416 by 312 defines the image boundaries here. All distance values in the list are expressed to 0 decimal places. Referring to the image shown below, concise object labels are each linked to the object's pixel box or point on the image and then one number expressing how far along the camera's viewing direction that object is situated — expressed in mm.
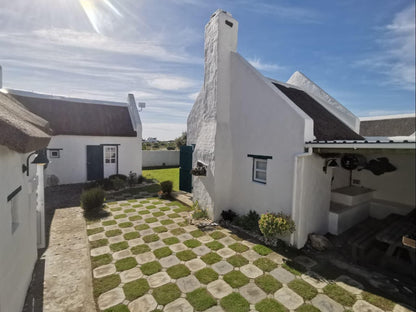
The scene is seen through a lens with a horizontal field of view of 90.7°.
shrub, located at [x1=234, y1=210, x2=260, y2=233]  8117
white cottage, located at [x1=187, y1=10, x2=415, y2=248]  6988
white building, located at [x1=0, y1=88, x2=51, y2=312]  3031
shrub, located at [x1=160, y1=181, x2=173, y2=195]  11993
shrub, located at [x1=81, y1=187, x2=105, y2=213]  9422
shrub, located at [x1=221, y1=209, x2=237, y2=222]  8934
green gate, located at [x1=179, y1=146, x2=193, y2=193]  12328
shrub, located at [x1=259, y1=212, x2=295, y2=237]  6652
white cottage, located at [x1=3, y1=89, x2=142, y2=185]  14375
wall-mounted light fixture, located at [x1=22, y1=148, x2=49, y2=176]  6084
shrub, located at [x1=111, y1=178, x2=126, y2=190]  13883
